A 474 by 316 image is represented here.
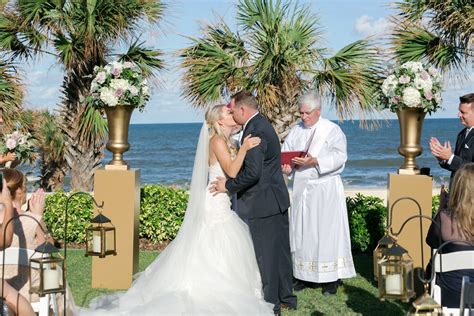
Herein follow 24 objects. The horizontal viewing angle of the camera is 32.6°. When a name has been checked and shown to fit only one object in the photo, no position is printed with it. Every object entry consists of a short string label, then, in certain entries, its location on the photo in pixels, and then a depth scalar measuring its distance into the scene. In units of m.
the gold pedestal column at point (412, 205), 8.23
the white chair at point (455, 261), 5.01
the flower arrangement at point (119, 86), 8.42
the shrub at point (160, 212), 11.66
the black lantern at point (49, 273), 4.39
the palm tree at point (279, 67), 11.72
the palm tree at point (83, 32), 12.61
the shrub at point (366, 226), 10.86
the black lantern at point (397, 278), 3.98
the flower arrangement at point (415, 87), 8.24
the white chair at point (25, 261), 5.16
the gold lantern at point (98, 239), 5.42
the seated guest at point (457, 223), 4.84
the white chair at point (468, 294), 4.09
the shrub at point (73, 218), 11.70
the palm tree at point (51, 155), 16.94
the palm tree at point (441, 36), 11.38
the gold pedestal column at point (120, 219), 8.48
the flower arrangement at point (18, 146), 9.03
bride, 6.99
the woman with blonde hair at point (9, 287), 5.01
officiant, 8.44
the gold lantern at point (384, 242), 4.39
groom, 7.23
